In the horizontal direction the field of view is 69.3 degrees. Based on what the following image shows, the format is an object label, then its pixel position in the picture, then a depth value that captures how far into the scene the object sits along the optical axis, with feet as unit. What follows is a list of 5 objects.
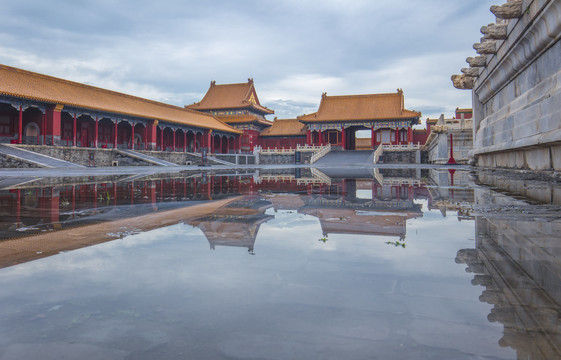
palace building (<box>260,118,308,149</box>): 152.05
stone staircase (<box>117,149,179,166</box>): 86.78
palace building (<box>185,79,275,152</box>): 151.33
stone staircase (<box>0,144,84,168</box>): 62.08
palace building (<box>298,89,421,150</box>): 131.03
